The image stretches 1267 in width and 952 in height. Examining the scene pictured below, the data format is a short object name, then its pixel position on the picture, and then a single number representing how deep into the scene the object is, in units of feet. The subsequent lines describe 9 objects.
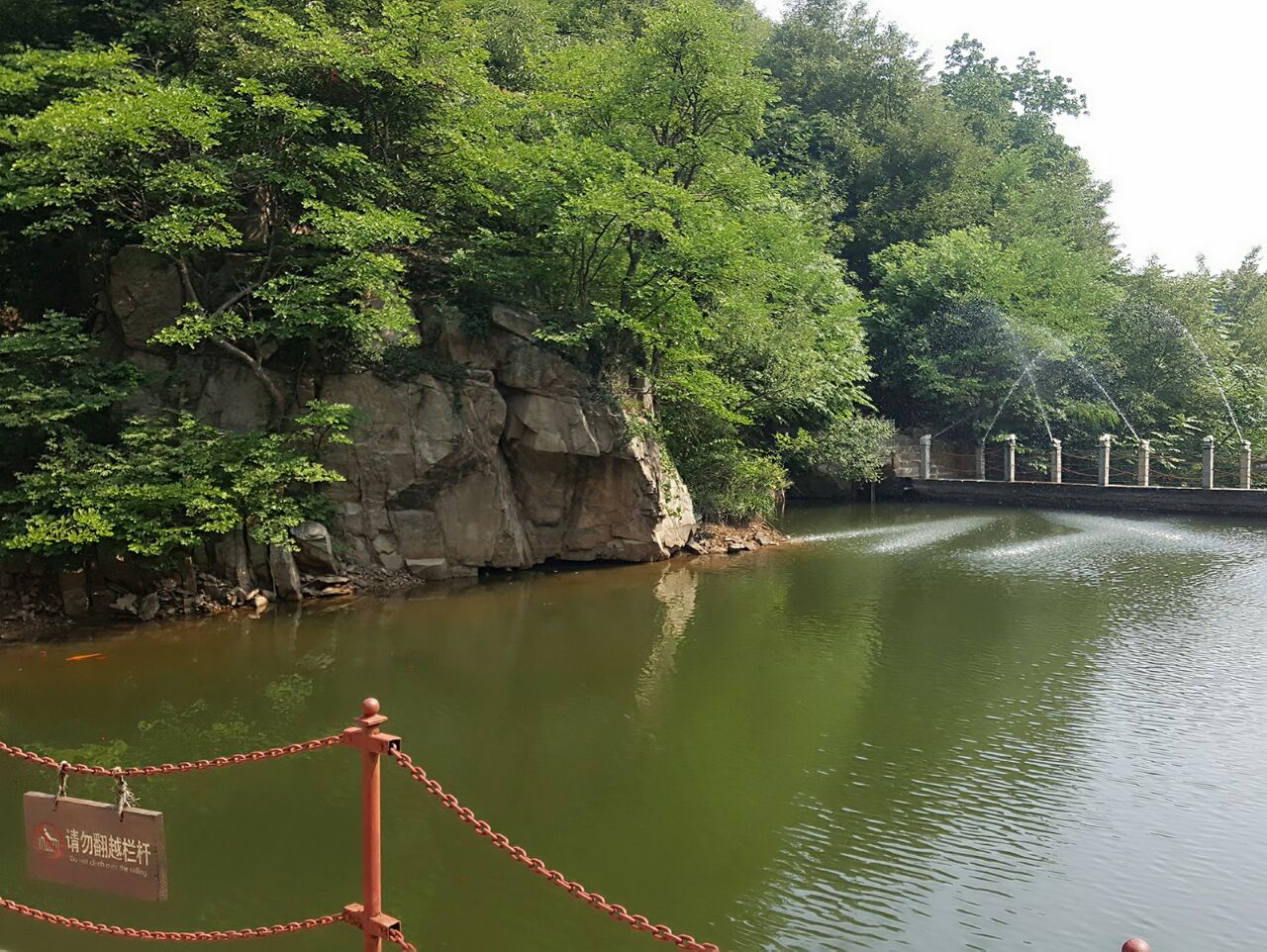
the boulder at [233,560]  47.09
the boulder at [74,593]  43.70
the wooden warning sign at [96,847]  13.56
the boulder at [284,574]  48.06
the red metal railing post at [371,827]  13.66
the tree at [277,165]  43.65
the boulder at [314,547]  48.60
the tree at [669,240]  57.21
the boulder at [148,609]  44.04
